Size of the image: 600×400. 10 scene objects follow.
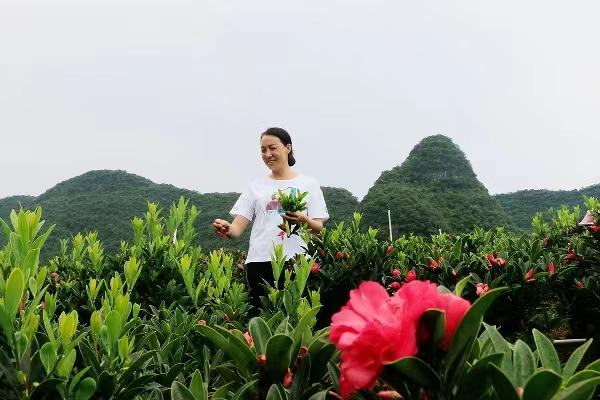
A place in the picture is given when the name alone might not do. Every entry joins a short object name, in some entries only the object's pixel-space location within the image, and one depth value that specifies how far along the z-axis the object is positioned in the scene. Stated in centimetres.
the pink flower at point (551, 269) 328
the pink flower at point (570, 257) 365
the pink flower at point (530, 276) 314
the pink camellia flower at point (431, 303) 73
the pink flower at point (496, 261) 320
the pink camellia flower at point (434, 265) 340
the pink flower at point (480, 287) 283
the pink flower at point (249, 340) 113
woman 338
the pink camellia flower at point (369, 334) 70
